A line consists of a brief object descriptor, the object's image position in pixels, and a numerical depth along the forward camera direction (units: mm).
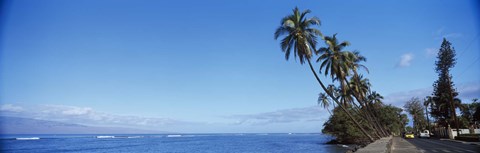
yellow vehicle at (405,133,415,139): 60019
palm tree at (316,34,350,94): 36097
